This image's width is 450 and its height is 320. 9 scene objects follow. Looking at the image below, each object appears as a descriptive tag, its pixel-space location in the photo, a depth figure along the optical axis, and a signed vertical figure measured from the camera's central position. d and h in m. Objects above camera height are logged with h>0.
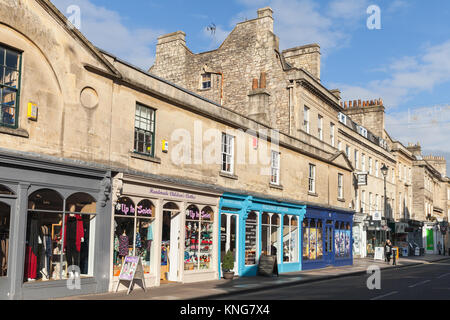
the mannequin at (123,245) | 16.08 -0.88
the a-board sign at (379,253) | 40.12 -2.58
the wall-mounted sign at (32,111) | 13.18 +2.84
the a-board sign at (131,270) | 15.19 -1.62
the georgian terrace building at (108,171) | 13.03 +1.58
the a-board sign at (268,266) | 22.58 -2.11
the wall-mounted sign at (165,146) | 17.94 +2.66
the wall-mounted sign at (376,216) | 43.12 +0.47
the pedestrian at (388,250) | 34.91 -2.04
